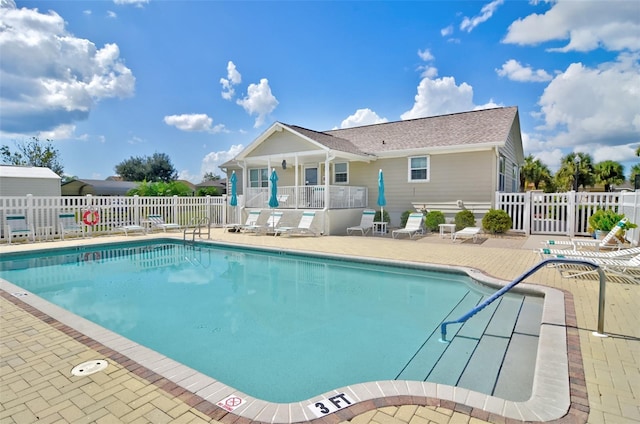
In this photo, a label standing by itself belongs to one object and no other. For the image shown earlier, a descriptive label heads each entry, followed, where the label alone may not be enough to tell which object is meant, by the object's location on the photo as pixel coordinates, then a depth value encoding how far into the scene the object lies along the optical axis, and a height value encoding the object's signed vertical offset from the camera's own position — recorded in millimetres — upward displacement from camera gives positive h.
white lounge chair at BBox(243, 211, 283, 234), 15781 -1147
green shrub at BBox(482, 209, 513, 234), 13500 -846
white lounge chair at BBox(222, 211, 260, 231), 16581 -968
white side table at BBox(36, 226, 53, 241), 13273 -1185
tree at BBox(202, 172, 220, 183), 80050 +5927
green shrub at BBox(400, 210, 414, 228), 16205 -783
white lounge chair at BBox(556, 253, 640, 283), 6172 -1366
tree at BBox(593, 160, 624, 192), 36469 +2772
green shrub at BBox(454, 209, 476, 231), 14430 -783
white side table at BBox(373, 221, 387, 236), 15617 -1306
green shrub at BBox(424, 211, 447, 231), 15008 -846
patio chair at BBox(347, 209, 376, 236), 15305 -953
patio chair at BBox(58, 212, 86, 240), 13594 -907
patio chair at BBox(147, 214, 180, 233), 15820 -990
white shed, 18188 +1123
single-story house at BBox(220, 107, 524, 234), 15047 +1874
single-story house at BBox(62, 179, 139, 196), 31862 +1379
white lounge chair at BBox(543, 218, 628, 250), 8511 -1072
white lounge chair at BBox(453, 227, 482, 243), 12195 -1156
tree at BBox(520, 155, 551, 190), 37062 +2934
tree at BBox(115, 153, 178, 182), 57375 +5632
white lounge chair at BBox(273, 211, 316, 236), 14883 -1160
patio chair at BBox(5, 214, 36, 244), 12445 -935
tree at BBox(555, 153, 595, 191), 35469 +2775
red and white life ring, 13984 -659
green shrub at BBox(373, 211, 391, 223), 17047 -852
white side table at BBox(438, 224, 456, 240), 13345 -1060
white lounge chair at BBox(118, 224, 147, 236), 14800 -1167
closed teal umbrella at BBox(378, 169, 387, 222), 15033 +299
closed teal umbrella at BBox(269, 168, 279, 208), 15383 +320
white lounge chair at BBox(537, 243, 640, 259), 6820 -1126
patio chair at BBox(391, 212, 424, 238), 13789 -997
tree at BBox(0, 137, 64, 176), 35656 +5095
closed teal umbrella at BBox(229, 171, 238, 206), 17922 +449
